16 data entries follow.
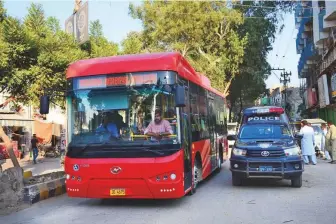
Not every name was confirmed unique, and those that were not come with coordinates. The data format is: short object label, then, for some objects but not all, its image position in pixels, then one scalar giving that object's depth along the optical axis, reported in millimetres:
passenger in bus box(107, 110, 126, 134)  8102
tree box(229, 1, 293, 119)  32531
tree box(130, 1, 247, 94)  28719
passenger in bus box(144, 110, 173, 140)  7969
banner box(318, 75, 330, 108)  34125
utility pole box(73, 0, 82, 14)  12975
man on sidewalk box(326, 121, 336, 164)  17891
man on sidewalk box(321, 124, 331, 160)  18984
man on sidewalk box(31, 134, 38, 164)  22145
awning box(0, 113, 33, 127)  24250
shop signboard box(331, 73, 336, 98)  30562
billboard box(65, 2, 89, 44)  12359
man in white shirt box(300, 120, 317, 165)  17656
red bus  7863
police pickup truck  10242
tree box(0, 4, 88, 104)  13430
